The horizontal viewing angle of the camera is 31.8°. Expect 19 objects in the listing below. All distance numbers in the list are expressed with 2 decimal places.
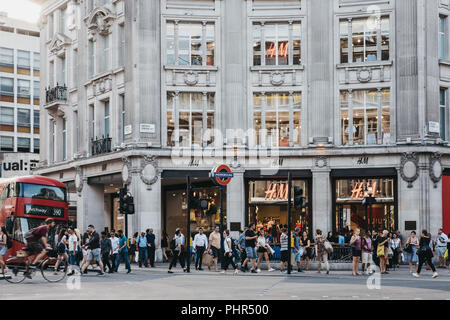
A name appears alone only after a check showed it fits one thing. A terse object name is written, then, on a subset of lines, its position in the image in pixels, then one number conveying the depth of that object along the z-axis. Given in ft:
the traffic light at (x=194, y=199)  92.69
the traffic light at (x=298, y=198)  89.97
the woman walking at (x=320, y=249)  93.97
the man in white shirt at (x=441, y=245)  108.47
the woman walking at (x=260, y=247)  94.43
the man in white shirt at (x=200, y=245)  97.96
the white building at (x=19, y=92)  242.58
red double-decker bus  100.78
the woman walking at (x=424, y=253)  88.28
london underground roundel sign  92.73
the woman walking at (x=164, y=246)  125.70
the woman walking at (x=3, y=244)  84.94
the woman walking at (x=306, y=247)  97.45
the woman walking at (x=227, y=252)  95.45
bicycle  77.10
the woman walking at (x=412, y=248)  95.79
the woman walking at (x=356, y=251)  91.35
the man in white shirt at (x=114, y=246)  95.53
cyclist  76.69
